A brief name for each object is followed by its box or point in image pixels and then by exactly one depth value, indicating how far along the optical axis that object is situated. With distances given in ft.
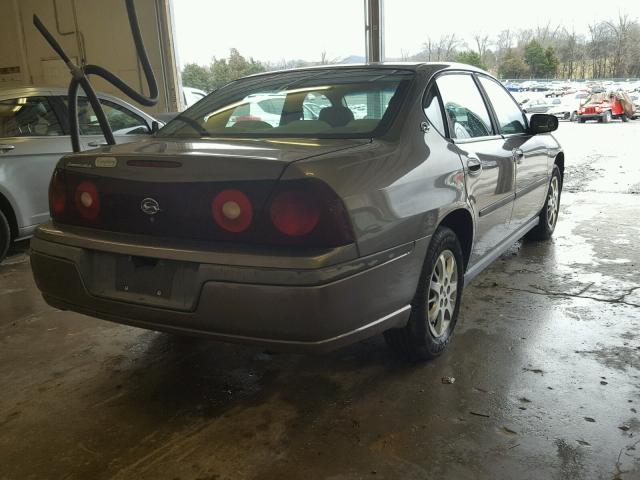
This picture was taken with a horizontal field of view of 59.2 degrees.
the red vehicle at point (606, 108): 63.41
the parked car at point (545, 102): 51.80
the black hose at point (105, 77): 11.47
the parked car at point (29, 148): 15.78
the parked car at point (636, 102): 63.30
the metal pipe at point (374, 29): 27.81
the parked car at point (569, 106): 62.13
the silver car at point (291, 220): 6.43
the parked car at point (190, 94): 34.56
